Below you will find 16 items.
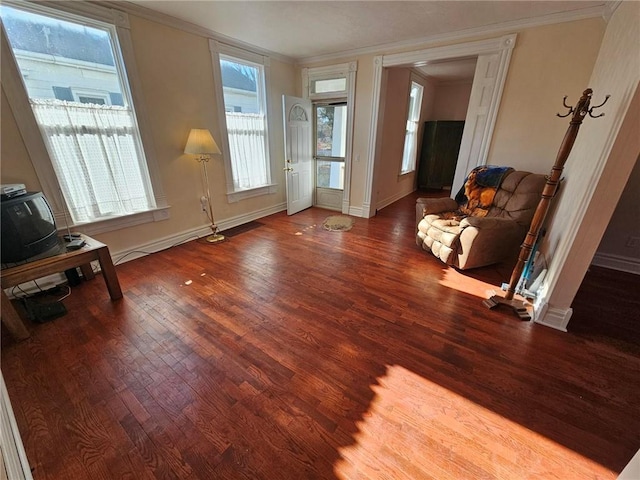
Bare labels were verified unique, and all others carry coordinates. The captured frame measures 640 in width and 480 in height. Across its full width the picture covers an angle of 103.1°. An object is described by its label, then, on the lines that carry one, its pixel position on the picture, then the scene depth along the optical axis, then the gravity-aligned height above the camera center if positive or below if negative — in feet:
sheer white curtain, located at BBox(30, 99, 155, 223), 7.50 -0.73
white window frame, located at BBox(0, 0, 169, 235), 6.57 +0.64
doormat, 13.14 -4.38
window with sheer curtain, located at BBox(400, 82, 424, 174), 17.93 +0.53
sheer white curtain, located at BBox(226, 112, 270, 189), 12.35 -0.64
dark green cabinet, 20.01 -1.07
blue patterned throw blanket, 9.77 -1.81
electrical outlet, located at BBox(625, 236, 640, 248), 8.82 -3.26
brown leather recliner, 8.38 -2.92
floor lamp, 9.91 -0.31
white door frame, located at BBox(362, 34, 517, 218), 9.74 +2.96
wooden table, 5.58 -3.12
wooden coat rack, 5.44 -1.78
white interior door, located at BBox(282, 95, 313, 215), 13.74 -0.84
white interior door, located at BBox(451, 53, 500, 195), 10.13 +0.89
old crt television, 5.74 -2.11
